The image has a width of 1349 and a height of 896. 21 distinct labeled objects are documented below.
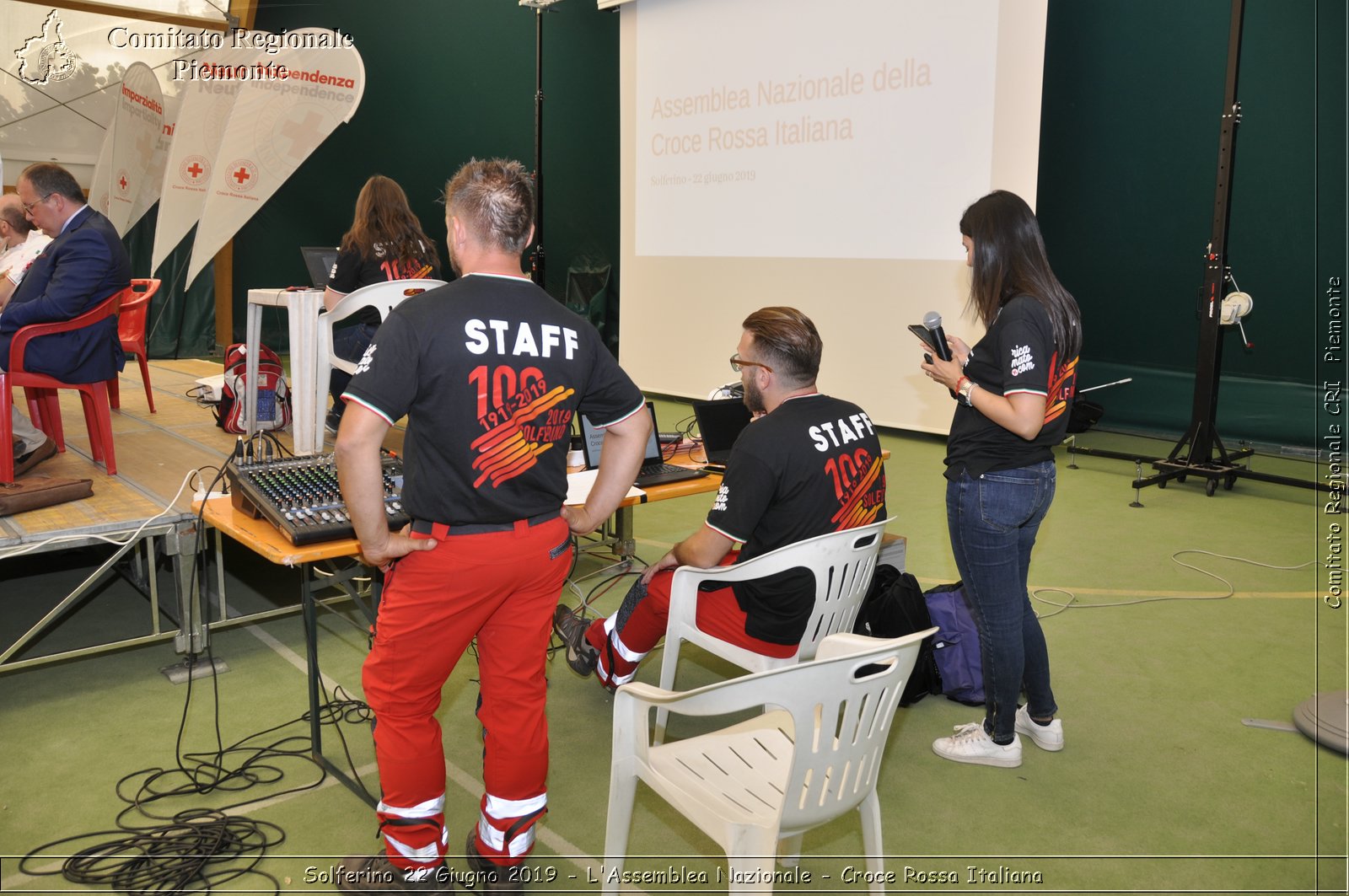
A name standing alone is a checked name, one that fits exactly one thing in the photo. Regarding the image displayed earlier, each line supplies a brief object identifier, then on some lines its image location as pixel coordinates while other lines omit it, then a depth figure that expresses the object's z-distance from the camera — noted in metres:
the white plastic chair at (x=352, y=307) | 3.95
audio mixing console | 2.25
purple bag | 2.95
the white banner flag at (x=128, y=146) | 9.48
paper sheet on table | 2.81
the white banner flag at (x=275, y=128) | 7.99
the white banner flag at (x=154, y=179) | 9.83
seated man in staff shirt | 2.28
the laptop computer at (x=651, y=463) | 3.15
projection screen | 6.17
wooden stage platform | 2.87
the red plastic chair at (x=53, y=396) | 3.40
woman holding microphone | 2.26
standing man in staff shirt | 1.74
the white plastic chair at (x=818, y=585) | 2.19
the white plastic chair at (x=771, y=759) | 1.53
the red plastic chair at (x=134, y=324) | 5.74
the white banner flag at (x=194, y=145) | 8.92
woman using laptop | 4.34
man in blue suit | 3.64
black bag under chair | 2.81
